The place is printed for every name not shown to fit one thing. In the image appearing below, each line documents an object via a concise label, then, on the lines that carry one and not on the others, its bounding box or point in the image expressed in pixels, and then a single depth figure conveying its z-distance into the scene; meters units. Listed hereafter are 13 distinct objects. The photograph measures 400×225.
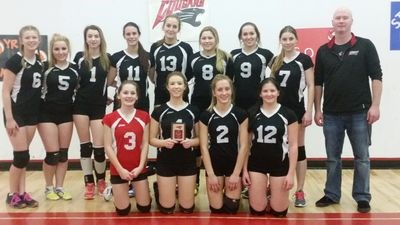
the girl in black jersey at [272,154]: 3.64
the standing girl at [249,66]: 3.99
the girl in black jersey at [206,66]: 3.98
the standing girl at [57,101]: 4.07
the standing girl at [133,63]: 4.19
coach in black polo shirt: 3.73
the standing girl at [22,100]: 3.87
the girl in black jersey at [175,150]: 3.73
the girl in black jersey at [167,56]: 4.12
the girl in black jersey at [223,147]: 3.68
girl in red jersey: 3.72
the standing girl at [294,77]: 3.85
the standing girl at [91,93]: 4.17
